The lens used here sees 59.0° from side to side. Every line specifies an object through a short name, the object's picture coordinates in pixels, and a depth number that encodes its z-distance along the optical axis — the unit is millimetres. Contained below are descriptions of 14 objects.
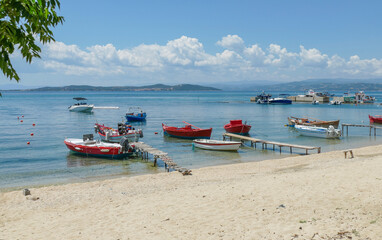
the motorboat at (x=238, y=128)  42019
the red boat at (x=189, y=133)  40125
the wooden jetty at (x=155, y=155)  22094
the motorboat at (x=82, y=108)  83950
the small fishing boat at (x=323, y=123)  46250
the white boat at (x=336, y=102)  111188
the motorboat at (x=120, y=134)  34469
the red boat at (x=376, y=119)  53375
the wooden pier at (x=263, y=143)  30544
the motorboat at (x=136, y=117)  60406
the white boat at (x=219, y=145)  32031
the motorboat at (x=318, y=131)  40094
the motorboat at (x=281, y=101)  117375
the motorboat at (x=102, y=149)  28359
